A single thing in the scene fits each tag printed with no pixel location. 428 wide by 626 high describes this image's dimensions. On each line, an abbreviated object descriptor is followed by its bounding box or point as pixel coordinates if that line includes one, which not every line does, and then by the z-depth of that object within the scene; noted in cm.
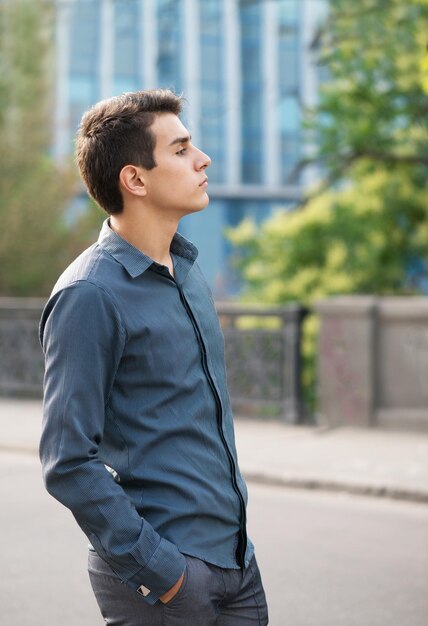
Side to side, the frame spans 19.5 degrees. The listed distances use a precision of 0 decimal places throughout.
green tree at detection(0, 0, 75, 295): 2322
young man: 257
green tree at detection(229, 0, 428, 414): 2209
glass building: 5884
